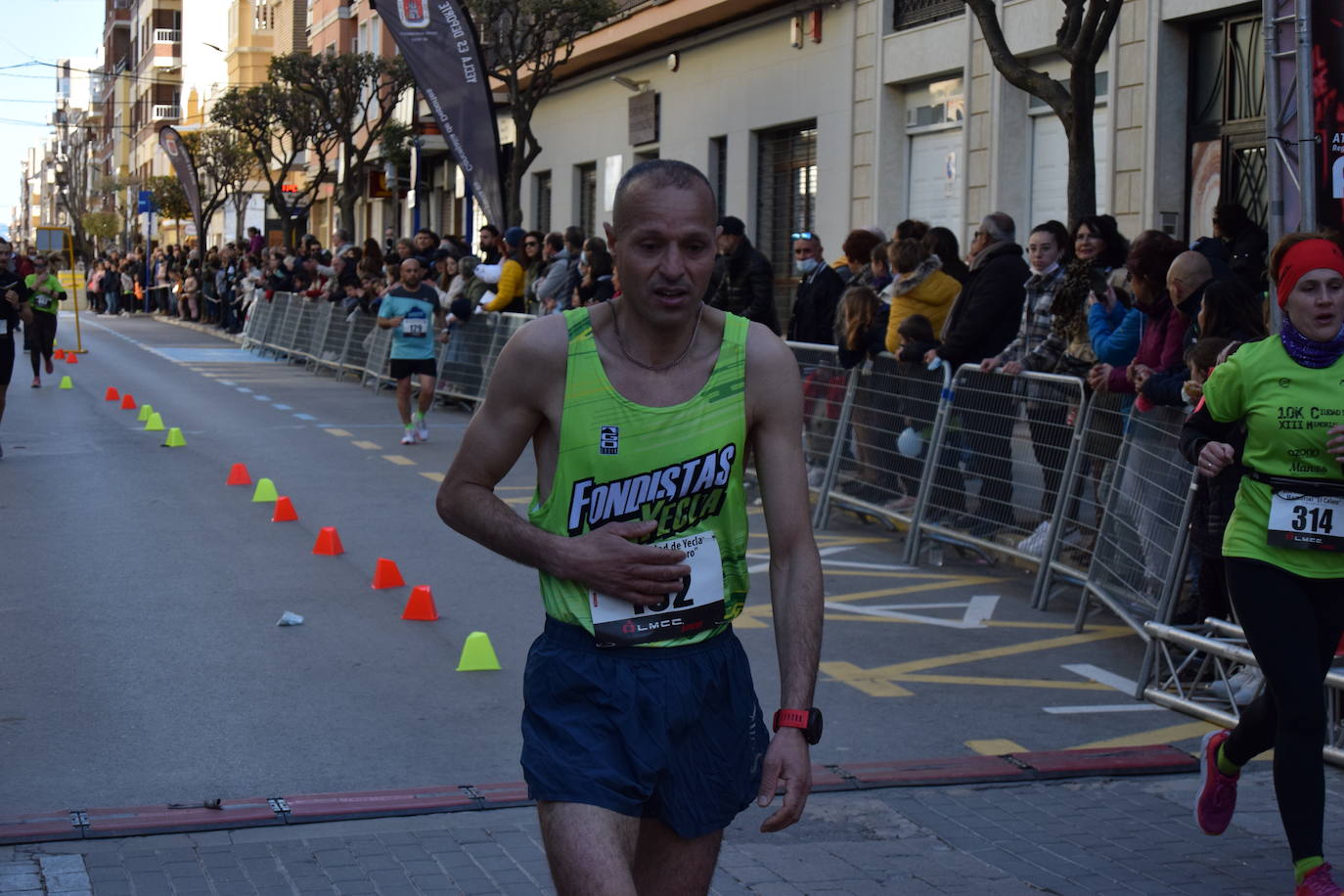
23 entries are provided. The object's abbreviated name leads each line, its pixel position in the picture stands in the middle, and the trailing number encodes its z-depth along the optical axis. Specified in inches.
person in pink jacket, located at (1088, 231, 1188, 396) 329.4
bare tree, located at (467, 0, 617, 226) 1045.8
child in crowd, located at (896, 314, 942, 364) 418.3
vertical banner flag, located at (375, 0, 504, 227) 855.1
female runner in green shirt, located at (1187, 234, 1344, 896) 184.2
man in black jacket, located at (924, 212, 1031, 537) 385.4
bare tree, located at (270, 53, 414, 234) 1541.6
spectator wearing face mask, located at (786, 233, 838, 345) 524.4
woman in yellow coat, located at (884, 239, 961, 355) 448.5
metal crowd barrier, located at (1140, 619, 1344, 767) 253.3
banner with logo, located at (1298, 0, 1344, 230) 287.4
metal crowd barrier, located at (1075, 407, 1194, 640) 288.4
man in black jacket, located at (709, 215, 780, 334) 537.6
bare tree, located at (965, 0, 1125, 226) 504.1
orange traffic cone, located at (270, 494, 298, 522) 452.4
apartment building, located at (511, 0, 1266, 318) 652.1
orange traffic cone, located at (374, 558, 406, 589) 365.1
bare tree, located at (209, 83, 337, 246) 1616.6
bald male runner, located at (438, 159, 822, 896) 122.9
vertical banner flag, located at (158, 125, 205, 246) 1779.0
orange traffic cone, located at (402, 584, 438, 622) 333.7
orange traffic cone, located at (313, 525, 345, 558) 404.2
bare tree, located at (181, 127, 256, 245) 2060.8
